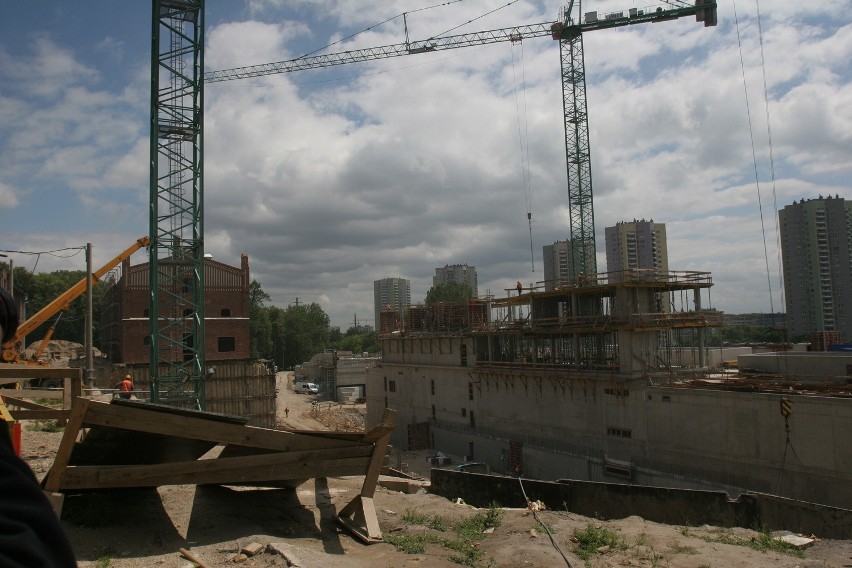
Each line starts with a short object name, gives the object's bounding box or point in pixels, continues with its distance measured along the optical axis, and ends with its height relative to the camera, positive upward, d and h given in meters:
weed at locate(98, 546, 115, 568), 6.90 -2.53
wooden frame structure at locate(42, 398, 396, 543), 7.65 -1.61
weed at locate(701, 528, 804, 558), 8.71 -3.31
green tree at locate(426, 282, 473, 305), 101.94 +7.19
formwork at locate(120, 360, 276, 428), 33.88 -2.77
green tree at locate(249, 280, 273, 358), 98.00 +2.77
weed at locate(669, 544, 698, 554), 8.30 -3.15
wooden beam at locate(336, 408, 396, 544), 8.62 -2.33
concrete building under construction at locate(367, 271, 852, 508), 22.62 -3.50
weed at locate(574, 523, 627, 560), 8.27 -3.03
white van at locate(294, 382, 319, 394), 73.88 -6.17
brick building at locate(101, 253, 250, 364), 39.78 +2.16
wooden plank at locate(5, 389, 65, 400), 10.96 -0.85
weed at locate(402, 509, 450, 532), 9.16 -2.93
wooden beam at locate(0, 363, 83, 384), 8.86 -0.38
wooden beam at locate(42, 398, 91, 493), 7.44 -1.25
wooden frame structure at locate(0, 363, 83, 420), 9.02 -0.83
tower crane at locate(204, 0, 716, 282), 56.41 +26.83
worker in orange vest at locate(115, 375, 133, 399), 20.10 -1.37
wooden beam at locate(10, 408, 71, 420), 10.12 -1.14
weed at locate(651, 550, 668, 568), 7.61 -3.05
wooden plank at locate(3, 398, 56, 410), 11.71 -1.07
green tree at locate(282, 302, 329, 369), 110.19 +0.36
